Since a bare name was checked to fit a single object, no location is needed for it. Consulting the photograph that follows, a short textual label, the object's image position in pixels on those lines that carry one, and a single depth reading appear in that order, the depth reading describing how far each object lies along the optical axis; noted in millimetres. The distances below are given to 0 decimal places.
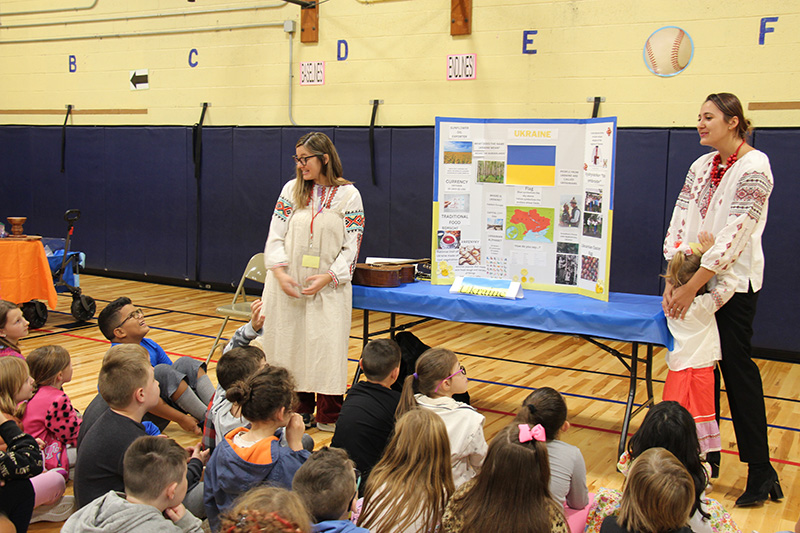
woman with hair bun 3080
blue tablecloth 3398
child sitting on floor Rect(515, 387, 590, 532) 2473
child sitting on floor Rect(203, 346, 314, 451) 2830
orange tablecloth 6176
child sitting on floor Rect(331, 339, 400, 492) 2791
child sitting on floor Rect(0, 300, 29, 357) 3613
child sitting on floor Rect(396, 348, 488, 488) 2627
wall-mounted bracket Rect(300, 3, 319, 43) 7805
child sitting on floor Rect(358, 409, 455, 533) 2088
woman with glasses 3922
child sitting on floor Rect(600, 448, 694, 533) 1877
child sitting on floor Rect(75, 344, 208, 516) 2451
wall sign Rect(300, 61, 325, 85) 7855
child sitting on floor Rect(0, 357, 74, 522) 2754
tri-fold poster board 3836
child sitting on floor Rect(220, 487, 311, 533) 1516
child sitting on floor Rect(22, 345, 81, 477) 3045
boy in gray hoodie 1913
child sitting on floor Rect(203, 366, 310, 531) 2293
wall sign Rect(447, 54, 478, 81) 7012
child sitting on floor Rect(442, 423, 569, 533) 1909
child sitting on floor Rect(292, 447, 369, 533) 1876
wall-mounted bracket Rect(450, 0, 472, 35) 6961
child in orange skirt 3189
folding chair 5465
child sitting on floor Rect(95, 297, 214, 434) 3627
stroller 6312
